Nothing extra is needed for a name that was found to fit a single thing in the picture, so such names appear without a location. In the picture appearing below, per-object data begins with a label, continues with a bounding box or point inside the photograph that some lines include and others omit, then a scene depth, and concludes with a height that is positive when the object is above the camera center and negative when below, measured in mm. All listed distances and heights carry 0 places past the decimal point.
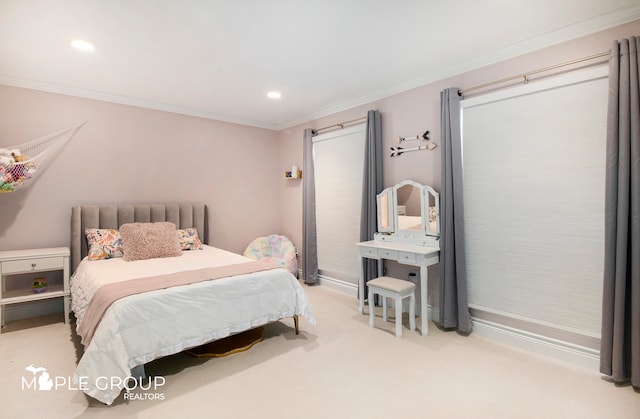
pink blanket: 2068 -588
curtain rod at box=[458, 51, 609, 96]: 2287 +1026
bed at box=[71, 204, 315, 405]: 1931 -734
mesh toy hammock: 2828 +467
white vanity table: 3006 -337
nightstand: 2893 -598
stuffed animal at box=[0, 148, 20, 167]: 2789 +452
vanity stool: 2900 -875
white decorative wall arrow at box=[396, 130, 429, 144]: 3286 +682
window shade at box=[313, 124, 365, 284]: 4066 +45
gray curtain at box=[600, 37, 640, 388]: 2025 -169
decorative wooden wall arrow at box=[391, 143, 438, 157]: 3250 +565
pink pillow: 3270 -403
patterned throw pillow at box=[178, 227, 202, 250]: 3879 -456
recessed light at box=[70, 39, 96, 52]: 2488 +1289
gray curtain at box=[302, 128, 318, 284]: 4609 -297
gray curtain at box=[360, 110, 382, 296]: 3713 +282
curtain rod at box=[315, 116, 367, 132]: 3967 +1037
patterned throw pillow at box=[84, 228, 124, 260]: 3318 -422
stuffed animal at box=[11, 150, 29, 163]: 2997 +463
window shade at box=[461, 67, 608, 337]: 2315 -4
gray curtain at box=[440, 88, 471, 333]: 2918 -248
